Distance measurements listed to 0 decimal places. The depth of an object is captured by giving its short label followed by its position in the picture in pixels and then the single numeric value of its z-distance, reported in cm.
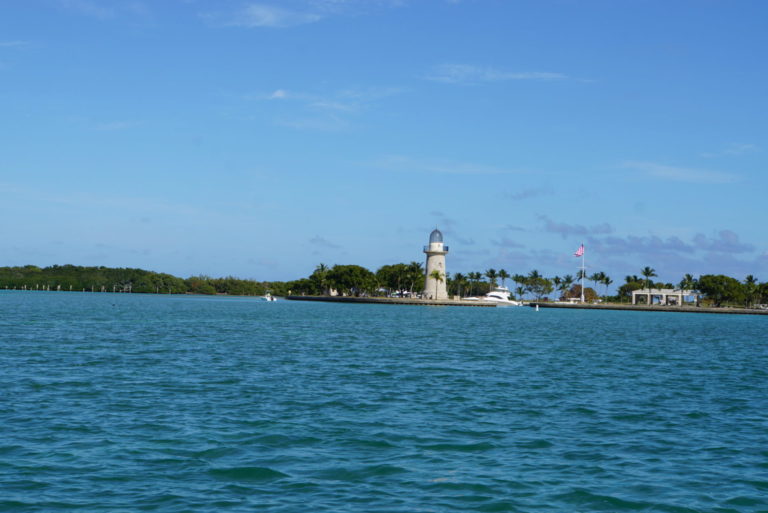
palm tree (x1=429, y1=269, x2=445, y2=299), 18588
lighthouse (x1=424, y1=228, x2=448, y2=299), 18288
